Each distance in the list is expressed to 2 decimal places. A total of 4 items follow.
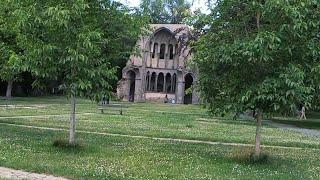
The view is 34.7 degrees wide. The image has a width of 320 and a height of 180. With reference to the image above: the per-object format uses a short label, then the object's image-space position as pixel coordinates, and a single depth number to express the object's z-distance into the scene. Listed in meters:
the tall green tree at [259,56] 12.05
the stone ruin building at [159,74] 73.31
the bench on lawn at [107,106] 43.02
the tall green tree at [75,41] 12.98
